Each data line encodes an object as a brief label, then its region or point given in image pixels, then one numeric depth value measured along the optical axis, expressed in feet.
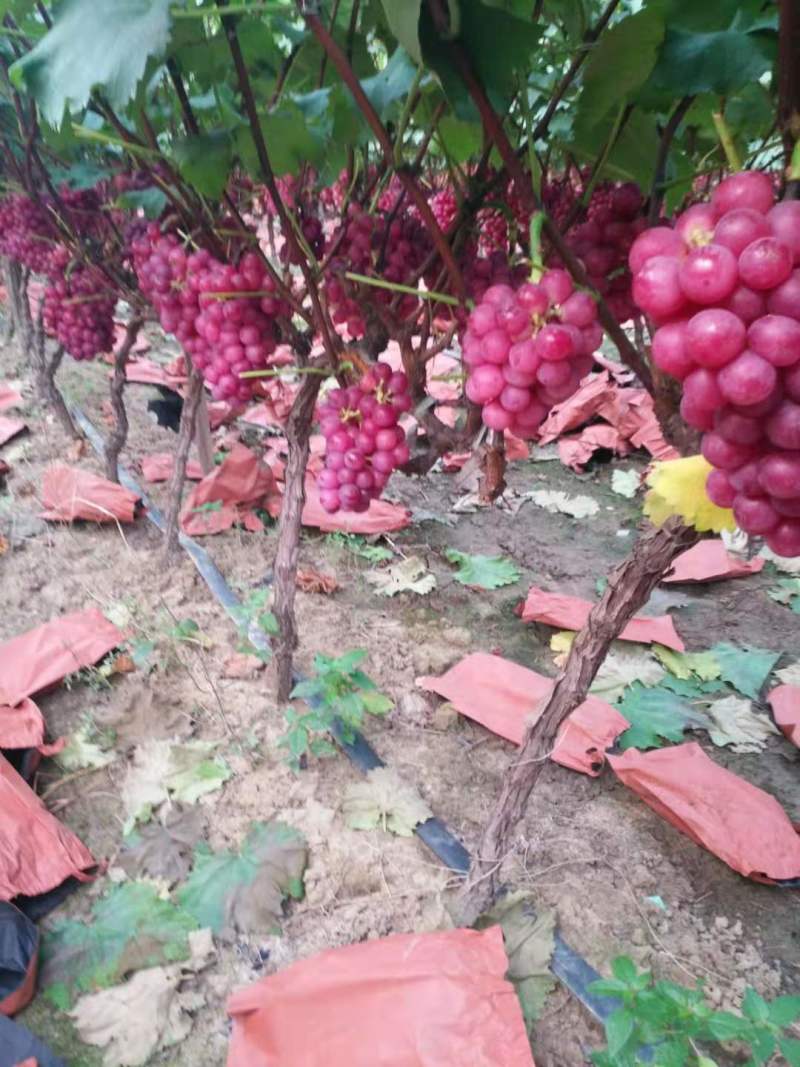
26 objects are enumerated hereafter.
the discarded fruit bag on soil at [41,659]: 6.61
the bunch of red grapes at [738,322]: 1.74
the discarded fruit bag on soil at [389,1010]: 4.02
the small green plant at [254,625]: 7.48
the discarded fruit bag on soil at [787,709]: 7.02
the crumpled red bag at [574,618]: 8.31
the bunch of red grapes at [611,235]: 3.62
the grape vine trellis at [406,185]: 2.65
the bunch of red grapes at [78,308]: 8.68
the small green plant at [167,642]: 7.71
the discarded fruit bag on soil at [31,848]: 5.15
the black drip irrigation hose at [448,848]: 4.60
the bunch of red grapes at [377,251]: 4.88
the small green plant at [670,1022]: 3.39
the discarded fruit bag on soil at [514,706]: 6.63
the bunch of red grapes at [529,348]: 2.62
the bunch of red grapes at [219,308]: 5.15
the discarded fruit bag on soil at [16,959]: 4.65
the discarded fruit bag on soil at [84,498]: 10.04
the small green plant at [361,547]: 9.99
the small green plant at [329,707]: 6.12
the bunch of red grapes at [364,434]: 4.44
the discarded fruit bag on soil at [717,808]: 5.51
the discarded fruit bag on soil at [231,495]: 10.19
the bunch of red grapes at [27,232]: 8.51
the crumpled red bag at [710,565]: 9.82
